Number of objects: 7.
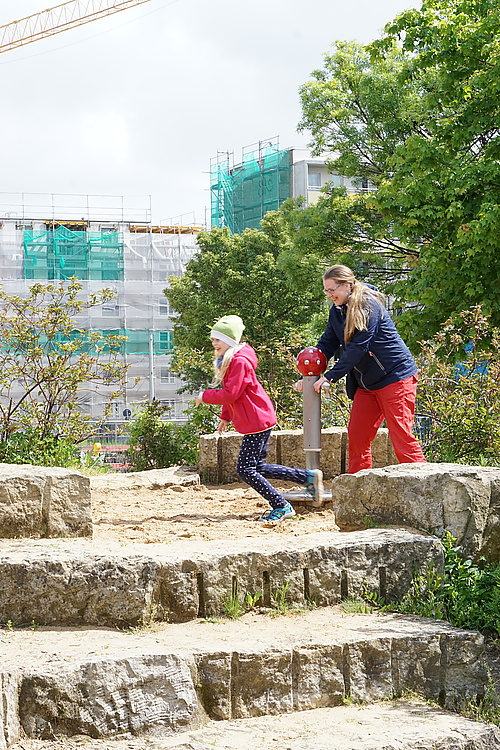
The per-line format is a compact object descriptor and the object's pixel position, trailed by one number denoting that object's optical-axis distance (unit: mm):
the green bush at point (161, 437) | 10227
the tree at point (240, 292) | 33375
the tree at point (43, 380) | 9484
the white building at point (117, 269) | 48938
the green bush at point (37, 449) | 9125
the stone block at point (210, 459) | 7785
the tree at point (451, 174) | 14562
